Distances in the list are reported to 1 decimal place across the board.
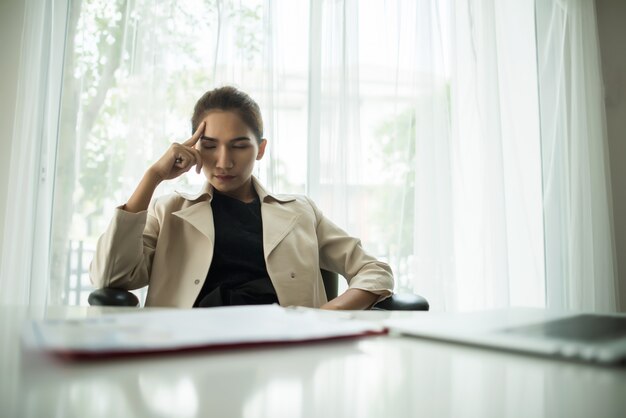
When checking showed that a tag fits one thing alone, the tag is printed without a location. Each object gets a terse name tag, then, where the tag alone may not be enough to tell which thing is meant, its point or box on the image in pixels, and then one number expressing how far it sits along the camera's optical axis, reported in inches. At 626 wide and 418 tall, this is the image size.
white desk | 11.4
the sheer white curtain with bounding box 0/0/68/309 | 80.0
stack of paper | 15.4
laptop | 15.9
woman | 48.8
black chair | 43.4
